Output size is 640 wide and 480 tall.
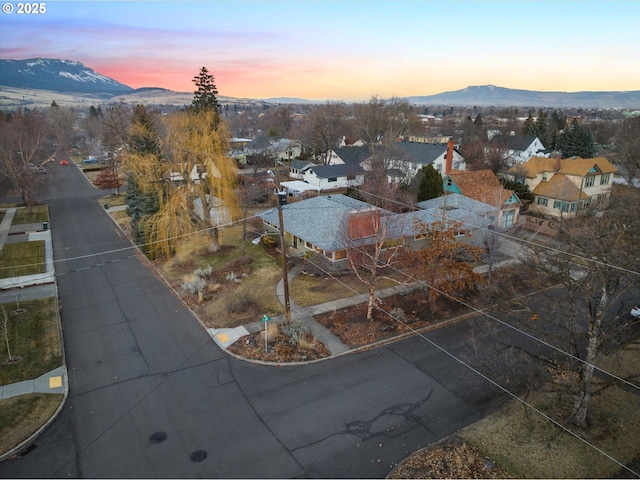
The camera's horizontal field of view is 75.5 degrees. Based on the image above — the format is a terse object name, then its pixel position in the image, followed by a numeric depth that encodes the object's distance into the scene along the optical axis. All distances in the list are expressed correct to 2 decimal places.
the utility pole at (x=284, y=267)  19.36
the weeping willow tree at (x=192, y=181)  30.67
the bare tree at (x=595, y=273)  13.19
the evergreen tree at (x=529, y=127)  90.01
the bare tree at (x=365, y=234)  26.05
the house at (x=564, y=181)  43.84
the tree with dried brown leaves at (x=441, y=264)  23.33
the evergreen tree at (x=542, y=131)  88.06
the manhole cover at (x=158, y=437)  14.73
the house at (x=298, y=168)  60.22
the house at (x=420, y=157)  53.25
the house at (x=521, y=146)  71.70
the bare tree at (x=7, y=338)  19.45
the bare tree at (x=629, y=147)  49.59
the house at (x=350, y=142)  96.19
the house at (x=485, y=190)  39.01
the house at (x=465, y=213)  33.16
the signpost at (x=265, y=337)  19.97
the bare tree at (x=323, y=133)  70.72
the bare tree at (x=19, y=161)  48.34
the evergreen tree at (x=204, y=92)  50.62
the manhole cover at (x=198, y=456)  13.82
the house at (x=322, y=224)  28.91
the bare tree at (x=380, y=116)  68.56
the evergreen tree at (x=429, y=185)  43.09
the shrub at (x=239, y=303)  24.33
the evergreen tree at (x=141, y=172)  31.97
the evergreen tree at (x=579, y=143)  71.88
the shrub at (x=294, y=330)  20.66
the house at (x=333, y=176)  55.62
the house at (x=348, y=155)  67.12
